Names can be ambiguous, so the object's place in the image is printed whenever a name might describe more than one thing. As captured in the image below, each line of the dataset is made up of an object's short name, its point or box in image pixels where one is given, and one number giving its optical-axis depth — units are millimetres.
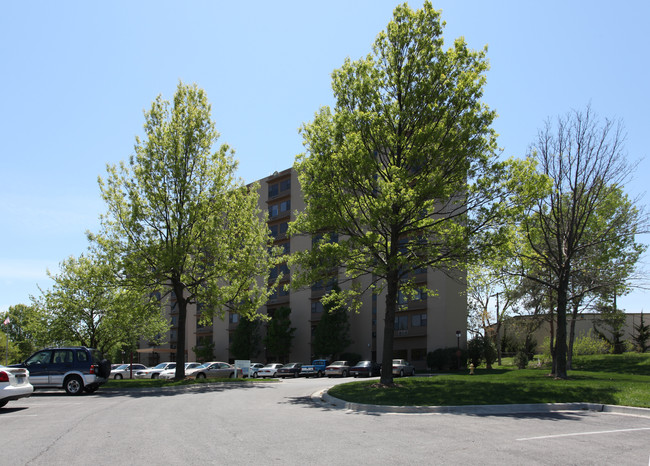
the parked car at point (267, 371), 44269
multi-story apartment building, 47062
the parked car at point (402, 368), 37062
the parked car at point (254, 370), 41288
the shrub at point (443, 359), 43938
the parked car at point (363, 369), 38978
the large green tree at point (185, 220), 25438
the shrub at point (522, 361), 42562
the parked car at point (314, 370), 45094
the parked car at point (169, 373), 39569
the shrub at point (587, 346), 44219
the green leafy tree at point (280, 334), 54469
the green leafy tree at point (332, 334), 49500
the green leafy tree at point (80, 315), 39250
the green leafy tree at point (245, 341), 57000
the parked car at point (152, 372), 42803
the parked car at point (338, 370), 40625
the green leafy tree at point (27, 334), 43219
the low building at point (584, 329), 60800
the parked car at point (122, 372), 44969
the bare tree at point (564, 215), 22625
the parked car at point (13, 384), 13328
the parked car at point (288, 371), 45000
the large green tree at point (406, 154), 17844
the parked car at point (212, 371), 35656
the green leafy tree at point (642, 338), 48438
